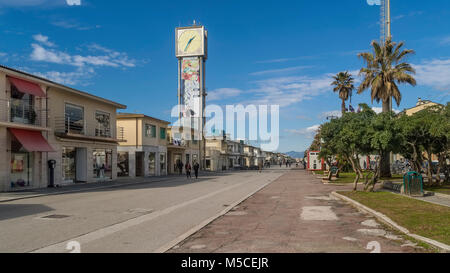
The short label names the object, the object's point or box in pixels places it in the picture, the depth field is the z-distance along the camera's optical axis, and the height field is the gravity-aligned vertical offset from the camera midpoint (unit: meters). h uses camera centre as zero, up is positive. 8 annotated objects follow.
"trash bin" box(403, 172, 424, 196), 15.66 -1.59
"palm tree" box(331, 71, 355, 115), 42.69 +7.17
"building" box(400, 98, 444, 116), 54.57 +5.98
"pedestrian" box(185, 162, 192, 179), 35.05 -1.92
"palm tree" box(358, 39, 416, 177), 27.02 +5.49
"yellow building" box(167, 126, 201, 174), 48.75 +0.15
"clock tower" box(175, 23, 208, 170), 60.62 +11.65
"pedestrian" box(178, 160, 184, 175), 46.09 -2.25
